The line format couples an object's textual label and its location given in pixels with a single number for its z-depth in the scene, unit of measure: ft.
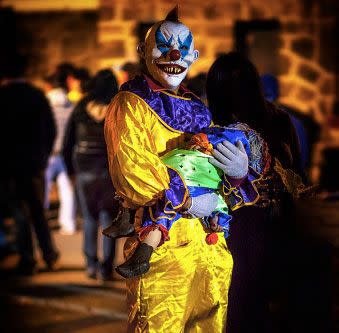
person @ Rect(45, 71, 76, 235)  25.53
